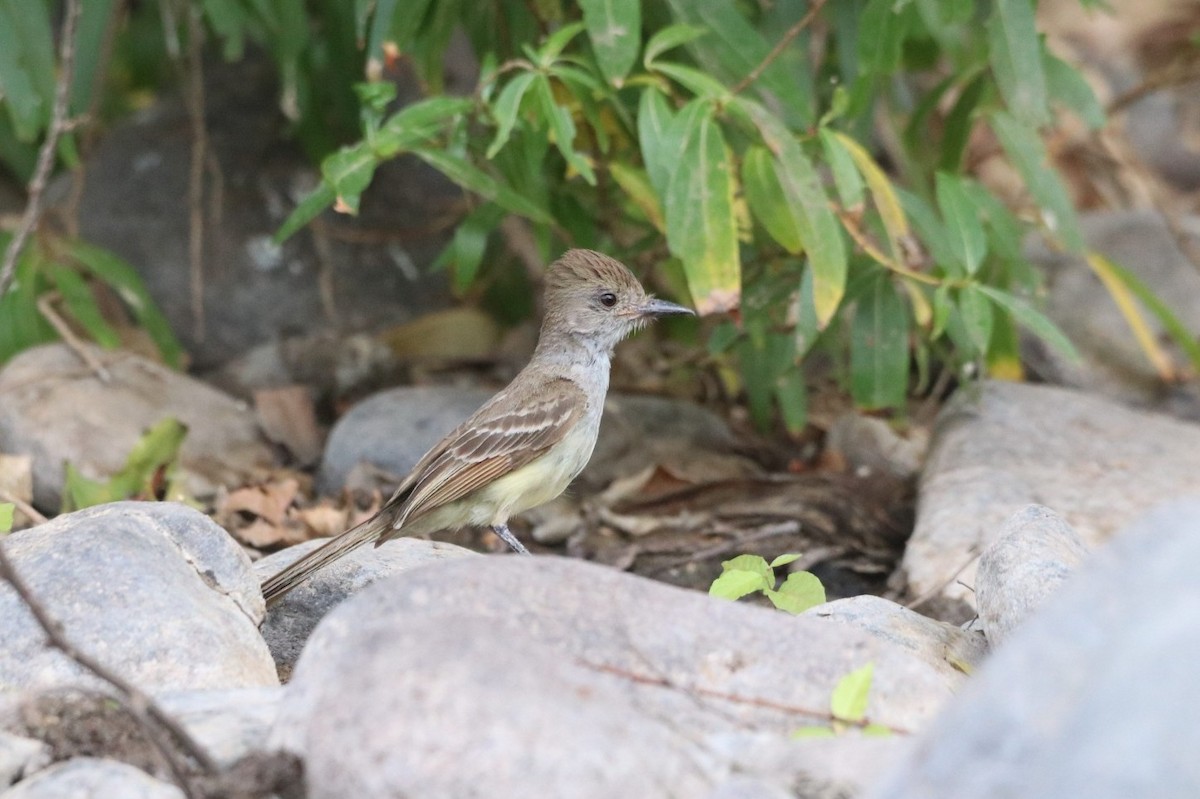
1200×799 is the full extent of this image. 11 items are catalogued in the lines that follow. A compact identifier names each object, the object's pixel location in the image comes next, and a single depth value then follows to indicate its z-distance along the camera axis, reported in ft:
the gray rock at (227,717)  21.97
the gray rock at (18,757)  21.67
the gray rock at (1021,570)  26.94
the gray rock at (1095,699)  14.73
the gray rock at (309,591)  32.01
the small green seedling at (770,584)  28.84
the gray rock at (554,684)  18.66
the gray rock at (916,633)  28.68
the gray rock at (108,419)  43.55
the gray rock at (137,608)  25.41
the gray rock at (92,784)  20.21
